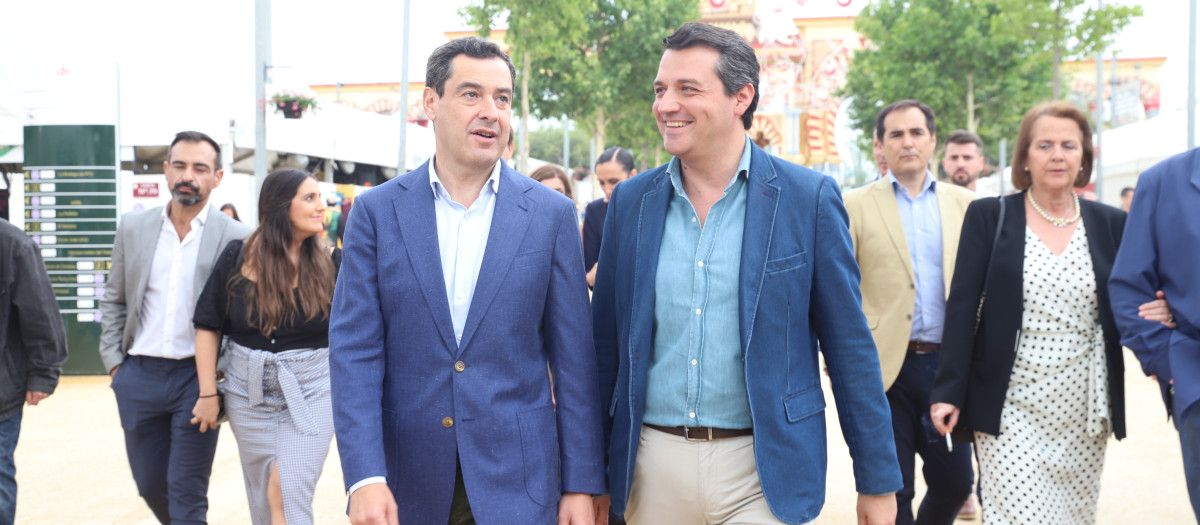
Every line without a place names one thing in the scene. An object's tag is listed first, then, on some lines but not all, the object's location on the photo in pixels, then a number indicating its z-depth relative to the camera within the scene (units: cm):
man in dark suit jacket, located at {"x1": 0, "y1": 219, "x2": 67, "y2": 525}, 470
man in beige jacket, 479
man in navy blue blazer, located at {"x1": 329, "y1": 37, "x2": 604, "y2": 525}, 277
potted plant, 1313
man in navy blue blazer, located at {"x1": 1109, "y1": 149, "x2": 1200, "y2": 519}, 341
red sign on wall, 1393
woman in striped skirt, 463
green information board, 1173
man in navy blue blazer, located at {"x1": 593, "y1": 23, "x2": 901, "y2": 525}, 284
